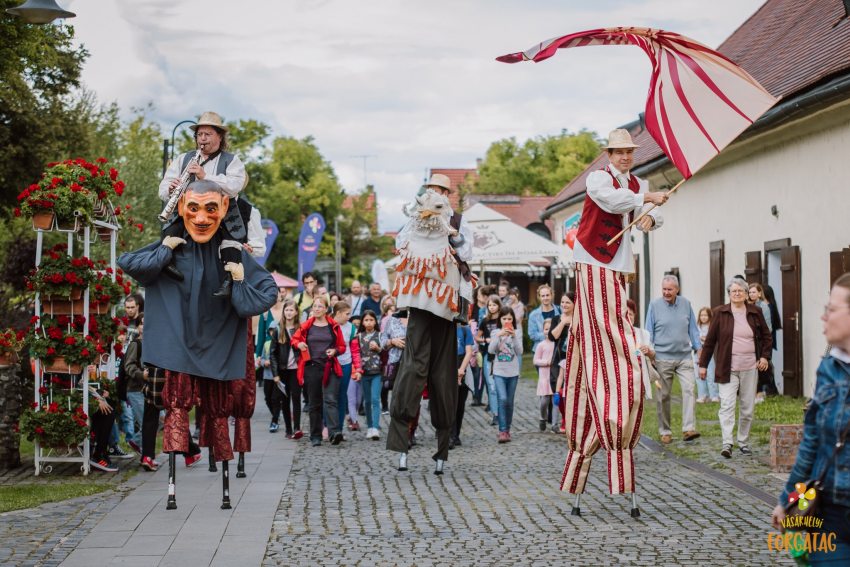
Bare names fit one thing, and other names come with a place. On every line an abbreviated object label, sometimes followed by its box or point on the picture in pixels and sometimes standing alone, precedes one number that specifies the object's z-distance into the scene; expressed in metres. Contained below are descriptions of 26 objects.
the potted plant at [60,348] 10.96
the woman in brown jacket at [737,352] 12.84
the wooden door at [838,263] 16.64
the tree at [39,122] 26.06
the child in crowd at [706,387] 19.46
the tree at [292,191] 70.94
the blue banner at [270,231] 33.53
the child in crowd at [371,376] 14.76
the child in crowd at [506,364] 14.41
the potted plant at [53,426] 10.86
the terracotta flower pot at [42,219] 10.93
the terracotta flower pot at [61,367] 11.03
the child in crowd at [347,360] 14.72
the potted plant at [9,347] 11.02
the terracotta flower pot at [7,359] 11.08
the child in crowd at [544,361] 15.14
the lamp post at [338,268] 54.46
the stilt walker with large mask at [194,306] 8.67
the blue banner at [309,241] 33.44
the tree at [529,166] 77.06
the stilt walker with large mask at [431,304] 10.99
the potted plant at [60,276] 10.99
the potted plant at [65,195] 10.89
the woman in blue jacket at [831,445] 4.53
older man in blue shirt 14.36
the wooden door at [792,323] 19.14
